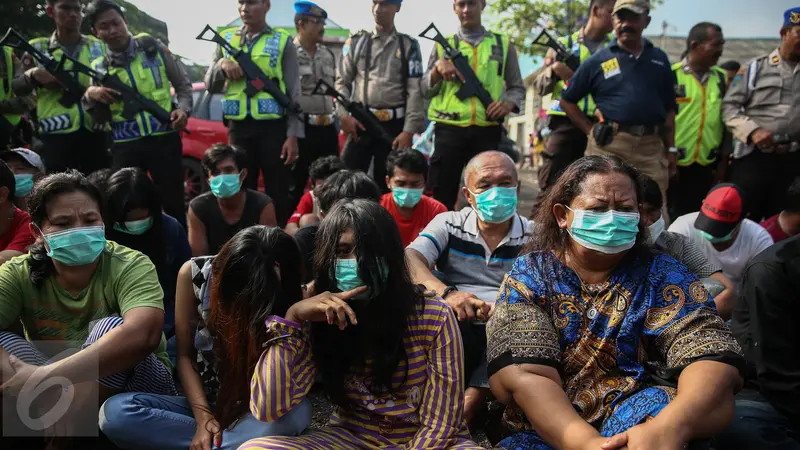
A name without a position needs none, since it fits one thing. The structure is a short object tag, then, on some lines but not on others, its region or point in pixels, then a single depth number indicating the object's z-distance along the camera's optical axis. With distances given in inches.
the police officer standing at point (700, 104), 218.1
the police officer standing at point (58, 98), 199.5
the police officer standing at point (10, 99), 205.2
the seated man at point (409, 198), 165.6
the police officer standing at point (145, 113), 197.3
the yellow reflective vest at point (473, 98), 203.0
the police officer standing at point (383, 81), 216.7
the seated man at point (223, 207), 159.9
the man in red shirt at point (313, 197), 179.3
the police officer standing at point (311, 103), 238.1
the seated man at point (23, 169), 150.4
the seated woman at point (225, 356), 86.9
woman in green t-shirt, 95.7
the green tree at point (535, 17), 727.7
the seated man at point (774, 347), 87.4
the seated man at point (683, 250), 132.1
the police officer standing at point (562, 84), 211.9
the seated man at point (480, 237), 130.4
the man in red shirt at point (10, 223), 121.7
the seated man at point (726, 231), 145.1
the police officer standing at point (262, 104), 207.5
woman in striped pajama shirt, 81.5
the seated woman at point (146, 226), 125.5
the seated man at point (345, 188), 142.3
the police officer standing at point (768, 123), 193.5
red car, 303.0
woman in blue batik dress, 72.0
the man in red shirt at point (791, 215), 154.2
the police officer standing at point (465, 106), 202.8
